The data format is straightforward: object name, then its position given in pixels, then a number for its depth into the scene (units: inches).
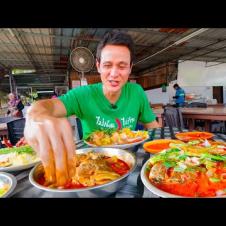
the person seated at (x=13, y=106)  269.1
